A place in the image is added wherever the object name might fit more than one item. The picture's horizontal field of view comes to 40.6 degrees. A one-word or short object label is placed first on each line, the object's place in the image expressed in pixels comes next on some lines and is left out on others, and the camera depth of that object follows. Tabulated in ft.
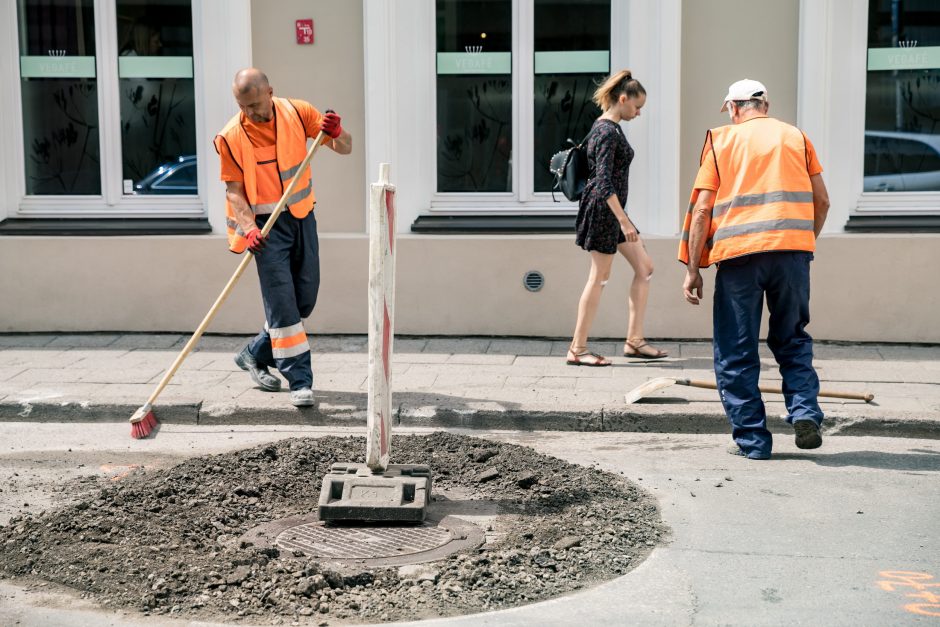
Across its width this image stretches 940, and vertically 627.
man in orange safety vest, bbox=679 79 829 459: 21.16
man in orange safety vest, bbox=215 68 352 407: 24.73
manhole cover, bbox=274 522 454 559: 16.60
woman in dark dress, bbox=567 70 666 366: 28.48
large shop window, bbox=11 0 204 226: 34.06
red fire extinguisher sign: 32.53
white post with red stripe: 18.02
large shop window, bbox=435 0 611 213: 33.40
